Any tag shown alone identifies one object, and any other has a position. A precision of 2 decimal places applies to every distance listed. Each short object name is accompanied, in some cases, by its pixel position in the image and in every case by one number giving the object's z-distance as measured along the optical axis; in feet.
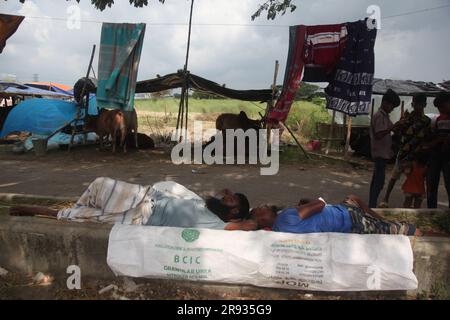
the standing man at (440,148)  13.84
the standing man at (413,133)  14.92
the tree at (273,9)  20.62
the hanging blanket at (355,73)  24.32
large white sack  9.06
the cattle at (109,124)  33.12
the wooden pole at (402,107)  38.89
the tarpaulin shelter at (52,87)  75.09
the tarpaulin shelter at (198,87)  30.96
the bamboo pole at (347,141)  28.94
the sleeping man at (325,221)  10.00
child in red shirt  15.05
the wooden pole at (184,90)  30.29
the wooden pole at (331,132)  39.81
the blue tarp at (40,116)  34.35
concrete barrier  9.34
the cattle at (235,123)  33.96
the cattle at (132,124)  34.88
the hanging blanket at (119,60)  26.00
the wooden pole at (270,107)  30.35
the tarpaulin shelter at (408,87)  38.45
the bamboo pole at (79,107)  31.14
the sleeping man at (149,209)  10.58
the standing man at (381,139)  14.30
